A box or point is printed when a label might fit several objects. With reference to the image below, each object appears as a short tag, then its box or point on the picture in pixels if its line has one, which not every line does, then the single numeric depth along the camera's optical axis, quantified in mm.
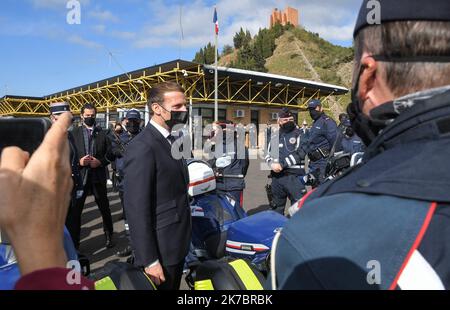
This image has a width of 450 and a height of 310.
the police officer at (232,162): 6012
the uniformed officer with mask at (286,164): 6043
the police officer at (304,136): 6557
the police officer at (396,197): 700
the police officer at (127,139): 5945
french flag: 17097
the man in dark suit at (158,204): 2510
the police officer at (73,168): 4398
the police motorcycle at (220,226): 3219
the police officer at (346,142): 5988
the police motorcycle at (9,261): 1661
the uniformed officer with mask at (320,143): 6348
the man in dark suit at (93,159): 5242
